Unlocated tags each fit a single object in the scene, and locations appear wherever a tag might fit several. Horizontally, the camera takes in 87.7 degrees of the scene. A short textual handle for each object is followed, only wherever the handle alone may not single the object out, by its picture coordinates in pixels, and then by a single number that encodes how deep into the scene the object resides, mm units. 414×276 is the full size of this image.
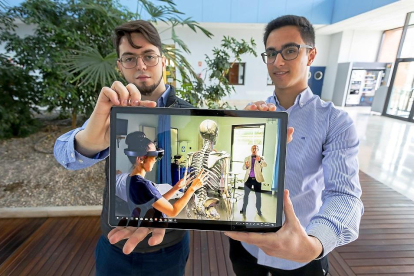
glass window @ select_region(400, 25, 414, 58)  7430
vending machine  9328
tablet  655
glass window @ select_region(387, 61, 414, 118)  7477
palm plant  2834
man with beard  840
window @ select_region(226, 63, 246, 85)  9688
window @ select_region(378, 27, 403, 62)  8530
